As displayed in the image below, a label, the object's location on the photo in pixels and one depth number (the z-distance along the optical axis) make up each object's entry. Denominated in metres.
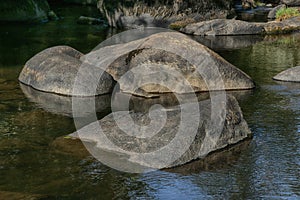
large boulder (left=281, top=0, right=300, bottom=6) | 35.06
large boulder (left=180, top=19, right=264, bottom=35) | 24.36
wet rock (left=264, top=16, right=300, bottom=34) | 24.64
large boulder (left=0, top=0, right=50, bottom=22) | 28.98
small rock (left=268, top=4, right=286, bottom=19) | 29.89
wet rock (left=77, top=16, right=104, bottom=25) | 28.77
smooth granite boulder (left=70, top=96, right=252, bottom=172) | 9.27
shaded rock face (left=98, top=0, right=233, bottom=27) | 26.73
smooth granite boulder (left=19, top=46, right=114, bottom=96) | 13.73
